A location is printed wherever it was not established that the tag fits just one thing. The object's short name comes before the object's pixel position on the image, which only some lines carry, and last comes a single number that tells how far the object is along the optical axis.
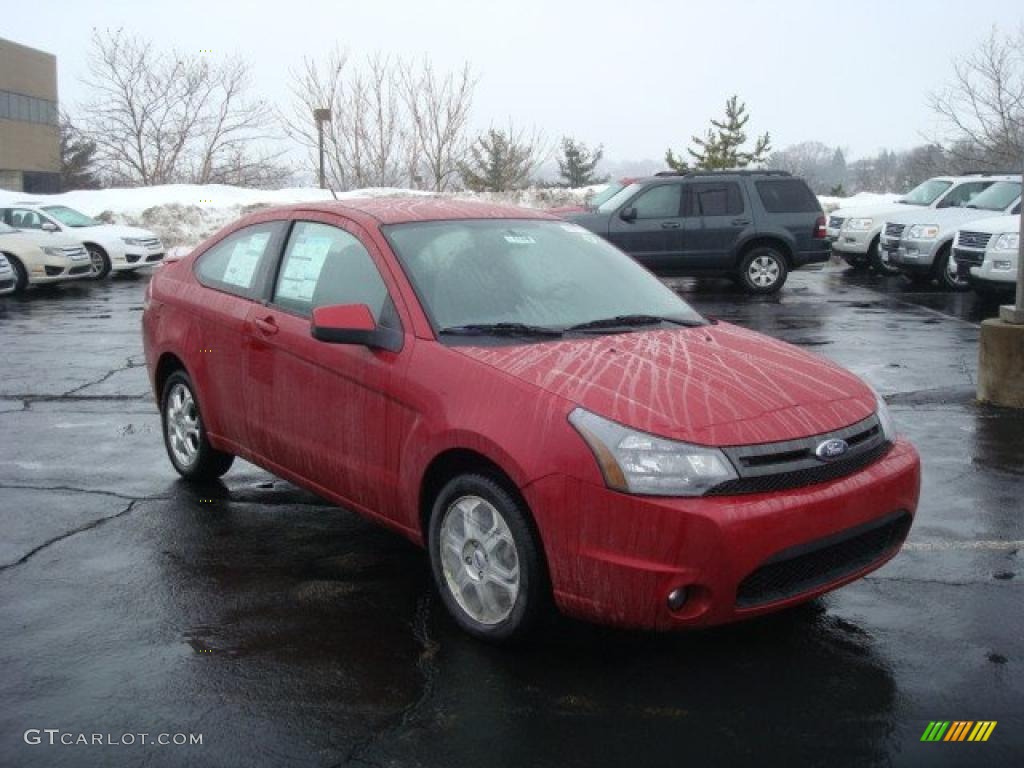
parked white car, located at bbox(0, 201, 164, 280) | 20.25
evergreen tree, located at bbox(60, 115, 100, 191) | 65.69
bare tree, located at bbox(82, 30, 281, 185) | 42.31
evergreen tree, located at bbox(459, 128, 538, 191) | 39.97
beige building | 66.25
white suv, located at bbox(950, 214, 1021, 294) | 13.69
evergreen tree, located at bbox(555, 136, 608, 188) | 58.84
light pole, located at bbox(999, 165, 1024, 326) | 8.12
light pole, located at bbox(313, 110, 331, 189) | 28.62
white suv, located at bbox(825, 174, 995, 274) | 20.62
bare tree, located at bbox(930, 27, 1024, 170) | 34.84
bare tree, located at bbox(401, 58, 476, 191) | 39.59
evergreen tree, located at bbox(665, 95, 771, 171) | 45.81
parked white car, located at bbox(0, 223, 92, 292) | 18.45
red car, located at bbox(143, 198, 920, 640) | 3.53
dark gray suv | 17.05
